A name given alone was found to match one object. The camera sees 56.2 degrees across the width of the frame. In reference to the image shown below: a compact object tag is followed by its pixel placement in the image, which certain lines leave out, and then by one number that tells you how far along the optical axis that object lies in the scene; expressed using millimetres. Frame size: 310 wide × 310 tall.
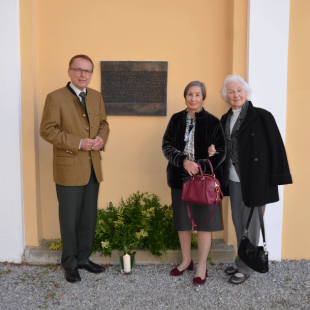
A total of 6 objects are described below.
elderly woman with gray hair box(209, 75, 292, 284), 2760
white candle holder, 3147
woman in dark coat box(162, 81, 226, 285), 2773
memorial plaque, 3633
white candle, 3139
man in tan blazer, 2830
